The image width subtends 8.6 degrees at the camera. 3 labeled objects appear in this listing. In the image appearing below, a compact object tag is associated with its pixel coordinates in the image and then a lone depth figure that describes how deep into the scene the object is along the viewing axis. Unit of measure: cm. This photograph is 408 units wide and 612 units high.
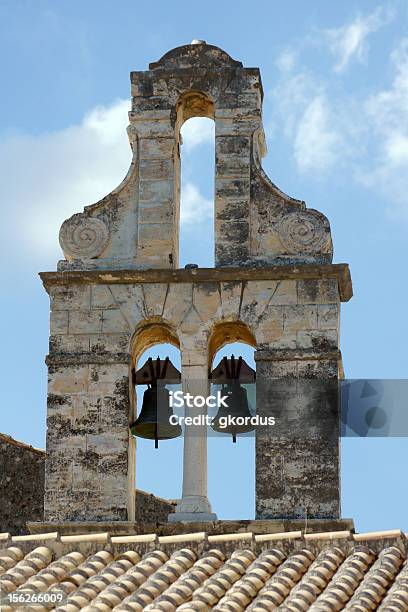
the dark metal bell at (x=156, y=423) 2312
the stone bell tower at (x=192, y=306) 2267
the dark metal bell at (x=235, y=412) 2312
